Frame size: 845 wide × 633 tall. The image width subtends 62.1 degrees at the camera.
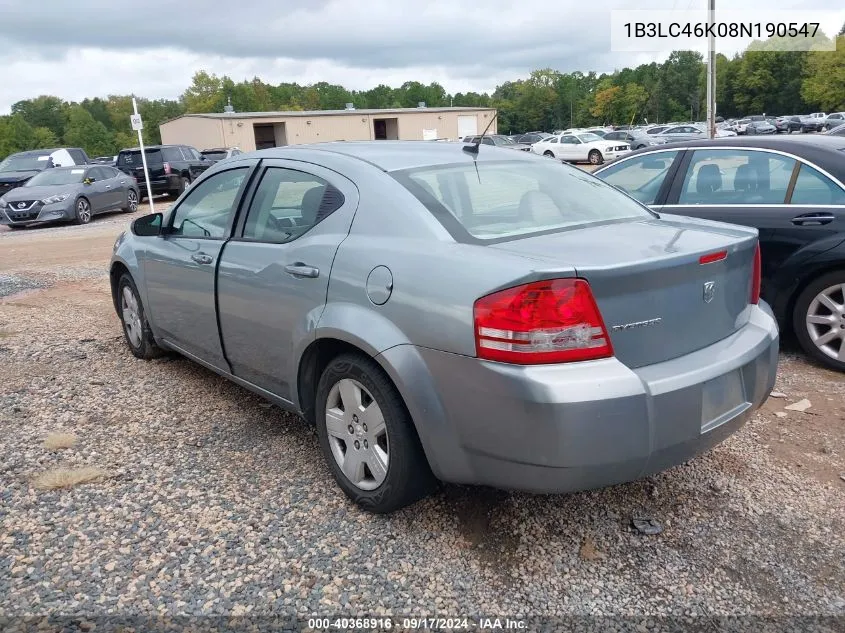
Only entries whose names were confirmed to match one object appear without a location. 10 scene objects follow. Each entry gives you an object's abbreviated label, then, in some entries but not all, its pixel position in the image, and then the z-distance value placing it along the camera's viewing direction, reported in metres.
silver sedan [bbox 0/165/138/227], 15.59
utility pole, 23.88
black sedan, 4.57
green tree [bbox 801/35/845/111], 81.69
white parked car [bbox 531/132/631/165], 33.53
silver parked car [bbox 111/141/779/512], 2.38
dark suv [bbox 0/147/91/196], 18.95
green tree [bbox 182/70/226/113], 114.50
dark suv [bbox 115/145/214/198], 20.66
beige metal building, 44.28
